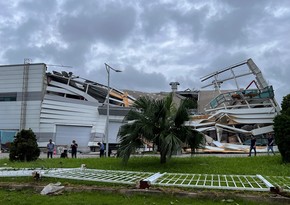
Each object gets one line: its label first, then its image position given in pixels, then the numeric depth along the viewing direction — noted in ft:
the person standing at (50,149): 51.79
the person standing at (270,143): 50.55
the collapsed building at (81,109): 109.49
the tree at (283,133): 30.70
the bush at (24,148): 39.98
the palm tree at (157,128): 27.96
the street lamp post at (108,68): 66.68
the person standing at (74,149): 53.67
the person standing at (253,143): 50.19
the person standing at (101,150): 59.11
